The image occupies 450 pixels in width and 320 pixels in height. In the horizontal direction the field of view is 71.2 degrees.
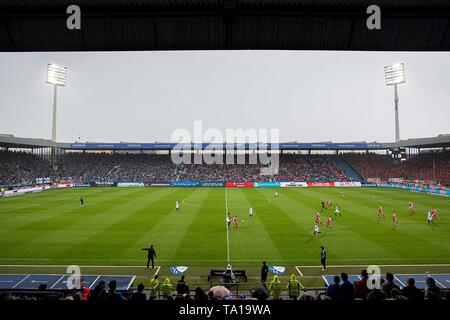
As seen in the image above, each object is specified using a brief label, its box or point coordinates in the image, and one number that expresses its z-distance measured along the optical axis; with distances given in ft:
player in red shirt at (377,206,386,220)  94.22
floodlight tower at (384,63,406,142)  232.53
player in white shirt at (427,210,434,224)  88.12
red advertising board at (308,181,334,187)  218.79
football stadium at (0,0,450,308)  18.98
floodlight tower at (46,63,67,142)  231.91
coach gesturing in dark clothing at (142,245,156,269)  54.49
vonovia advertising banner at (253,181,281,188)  216.95
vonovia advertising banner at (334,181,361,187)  218.38
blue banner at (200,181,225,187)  224.33
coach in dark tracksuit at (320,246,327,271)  52.75
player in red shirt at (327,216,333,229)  86.17
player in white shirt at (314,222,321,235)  76.17
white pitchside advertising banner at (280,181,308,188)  216.95
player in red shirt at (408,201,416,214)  104.94
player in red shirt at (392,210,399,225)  87.32
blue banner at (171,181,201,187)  224.53
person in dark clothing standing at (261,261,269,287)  46.29
